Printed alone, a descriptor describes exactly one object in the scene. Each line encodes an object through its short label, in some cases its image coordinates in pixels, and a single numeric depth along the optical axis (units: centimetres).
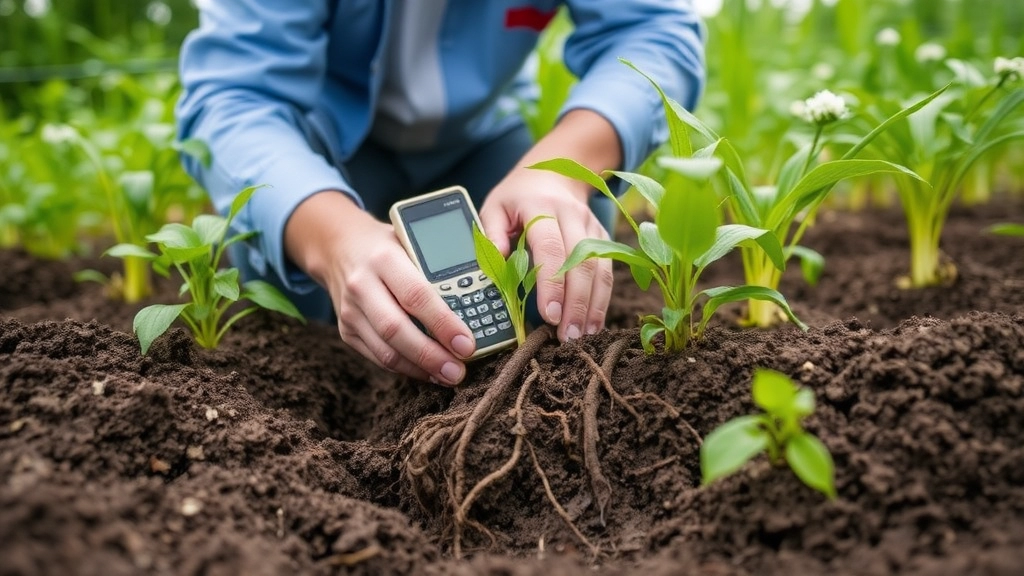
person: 124
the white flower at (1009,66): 148
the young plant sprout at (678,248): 98
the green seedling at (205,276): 137
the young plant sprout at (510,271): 117
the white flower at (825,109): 130
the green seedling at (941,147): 155
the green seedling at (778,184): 117
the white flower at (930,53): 213
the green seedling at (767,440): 81
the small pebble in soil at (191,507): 92
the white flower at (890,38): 233
